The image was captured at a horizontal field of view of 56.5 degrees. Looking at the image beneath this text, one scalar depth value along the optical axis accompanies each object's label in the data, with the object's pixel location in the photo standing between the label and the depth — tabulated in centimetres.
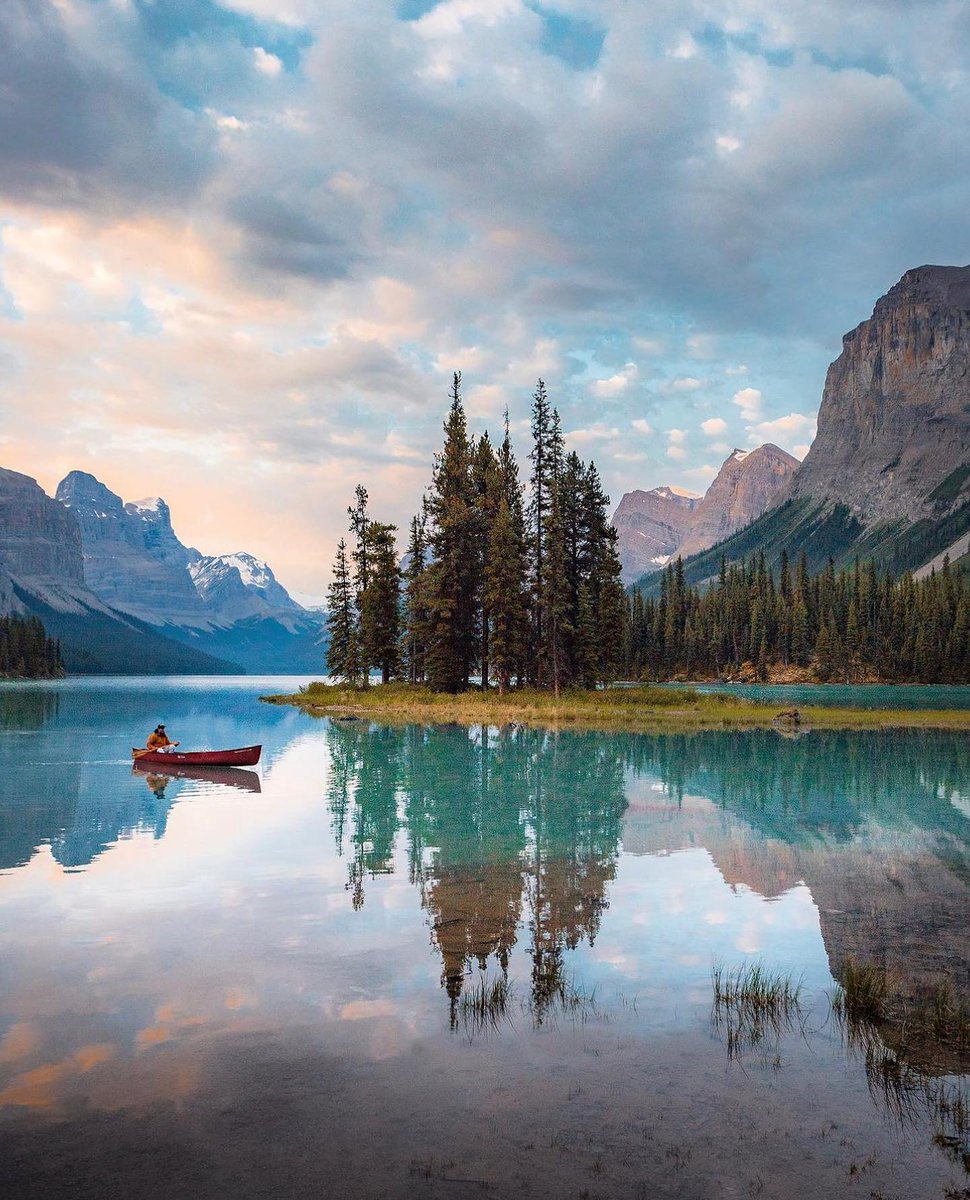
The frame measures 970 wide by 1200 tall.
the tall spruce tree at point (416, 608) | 7600
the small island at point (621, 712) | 6144
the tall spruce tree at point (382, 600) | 9131
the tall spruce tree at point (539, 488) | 7038
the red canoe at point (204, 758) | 3859
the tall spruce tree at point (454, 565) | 7194
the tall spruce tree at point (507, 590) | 6725
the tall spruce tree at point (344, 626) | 9794
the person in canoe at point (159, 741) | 4006
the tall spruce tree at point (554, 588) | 6794
